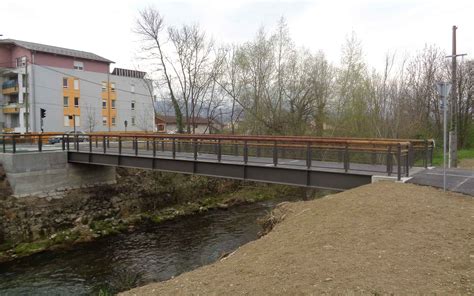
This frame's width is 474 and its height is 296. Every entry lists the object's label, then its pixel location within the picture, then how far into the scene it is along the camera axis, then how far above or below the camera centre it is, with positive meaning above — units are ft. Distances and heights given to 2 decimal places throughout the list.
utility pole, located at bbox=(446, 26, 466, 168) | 56.34 -0.74
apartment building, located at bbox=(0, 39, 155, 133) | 149.59 +18.87
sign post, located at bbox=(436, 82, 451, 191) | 31.17 +3.68
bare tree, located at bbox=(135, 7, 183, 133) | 107.14 +21.42
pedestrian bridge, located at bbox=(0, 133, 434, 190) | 39.32 -3.41
